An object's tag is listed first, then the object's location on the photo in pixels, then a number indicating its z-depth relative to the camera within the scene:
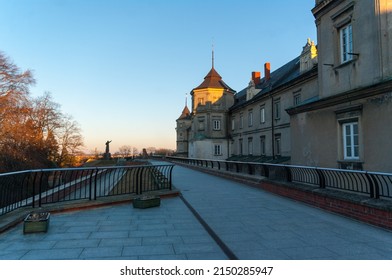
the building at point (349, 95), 9.70
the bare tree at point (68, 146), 41.97
